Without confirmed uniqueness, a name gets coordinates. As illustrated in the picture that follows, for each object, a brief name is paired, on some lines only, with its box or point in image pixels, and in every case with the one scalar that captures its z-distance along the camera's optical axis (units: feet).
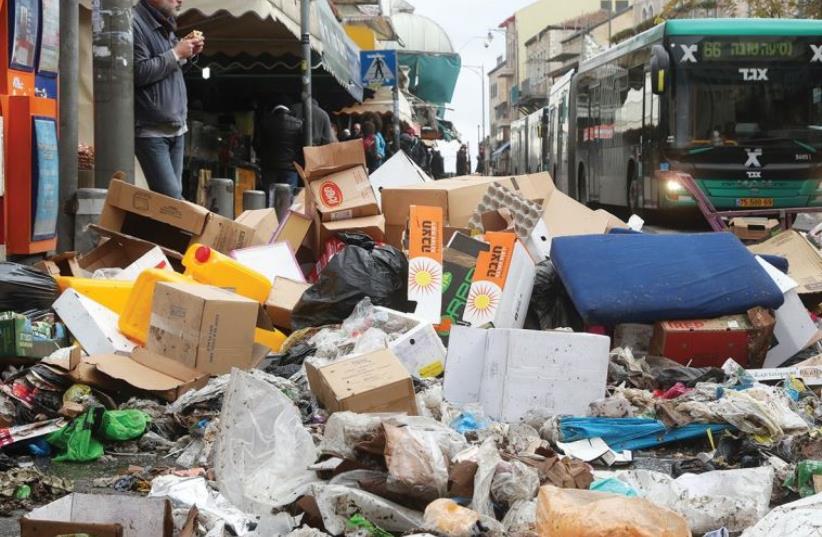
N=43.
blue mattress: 21.49
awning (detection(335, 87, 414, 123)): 87.04
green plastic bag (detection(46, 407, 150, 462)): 16.01
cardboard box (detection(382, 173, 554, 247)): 28.53
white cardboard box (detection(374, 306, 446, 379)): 19.65
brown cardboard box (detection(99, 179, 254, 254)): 25.18
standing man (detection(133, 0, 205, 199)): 28.09
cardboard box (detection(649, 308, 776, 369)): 21.07
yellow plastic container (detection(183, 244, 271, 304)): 22.77
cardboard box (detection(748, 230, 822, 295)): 25.53
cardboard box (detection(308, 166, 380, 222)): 27.25
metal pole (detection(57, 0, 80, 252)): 27.55
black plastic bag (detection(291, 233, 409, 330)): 22.22
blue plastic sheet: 16.57
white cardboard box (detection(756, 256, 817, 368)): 21.97
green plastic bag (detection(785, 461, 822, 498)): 13.82
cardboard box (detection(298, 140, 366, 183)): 27.73
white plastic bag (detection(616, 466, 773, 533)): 12.80
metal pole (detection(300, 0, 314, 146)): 46.70
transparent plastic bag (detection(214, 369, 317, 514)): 13.47
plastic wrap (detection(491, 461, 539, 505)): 12.79
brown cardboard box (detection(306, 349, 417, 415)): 16.21
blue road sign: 71.10
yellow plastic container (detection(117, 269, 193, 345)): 20.63
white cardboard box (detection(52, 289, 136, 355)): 20.12
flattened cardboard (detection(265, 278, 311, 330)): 22.70
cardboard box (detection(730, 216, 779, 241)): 35.35
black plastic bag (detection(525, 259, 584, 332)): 23.38
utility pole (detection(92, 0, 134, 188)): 26.66
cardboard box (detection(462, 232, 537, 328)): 22.48
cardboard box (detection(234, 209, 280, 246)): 27.45
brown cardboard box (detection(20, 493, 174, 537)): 11.17
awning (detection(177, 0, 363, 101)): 38.63
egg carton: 27.14
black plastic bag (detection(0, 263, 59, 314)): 20.65
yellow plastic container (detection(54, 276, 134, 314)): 21.53
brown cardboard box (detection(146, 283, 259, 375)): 19.20
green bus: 49.39
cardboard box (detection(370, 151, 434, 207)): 32.50
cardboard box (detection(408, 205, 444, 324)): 22.82
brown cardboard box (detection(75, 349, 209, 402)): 18.13
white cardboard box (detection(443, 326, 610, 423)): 17.83
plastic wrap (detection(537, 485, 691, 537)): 10.50
